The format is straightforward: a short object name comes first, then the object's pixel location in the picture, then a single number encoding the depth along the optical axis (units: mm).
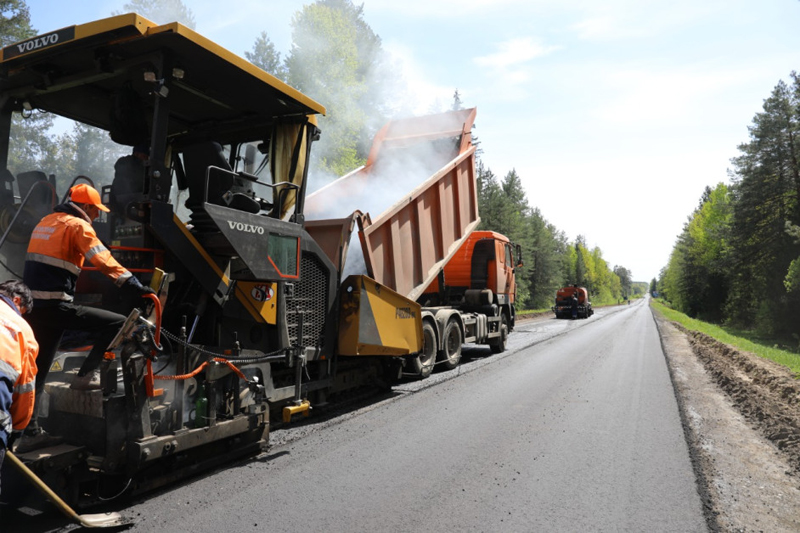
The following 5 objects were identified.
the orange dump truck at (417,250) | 5857
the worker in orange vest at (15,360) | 2061
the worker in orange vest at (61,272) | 3000
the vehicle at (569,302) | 31188
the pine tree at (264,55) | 27516
